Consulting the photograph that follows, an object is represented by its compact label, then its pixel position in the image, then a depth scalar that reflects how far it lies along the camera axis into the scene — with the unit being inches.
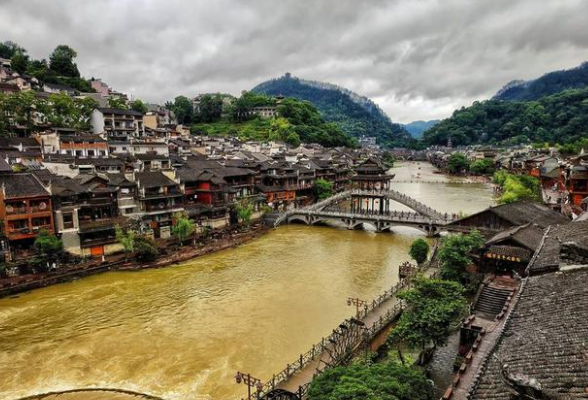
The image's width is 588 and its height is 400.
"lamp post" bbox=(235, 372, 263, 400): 658.2
